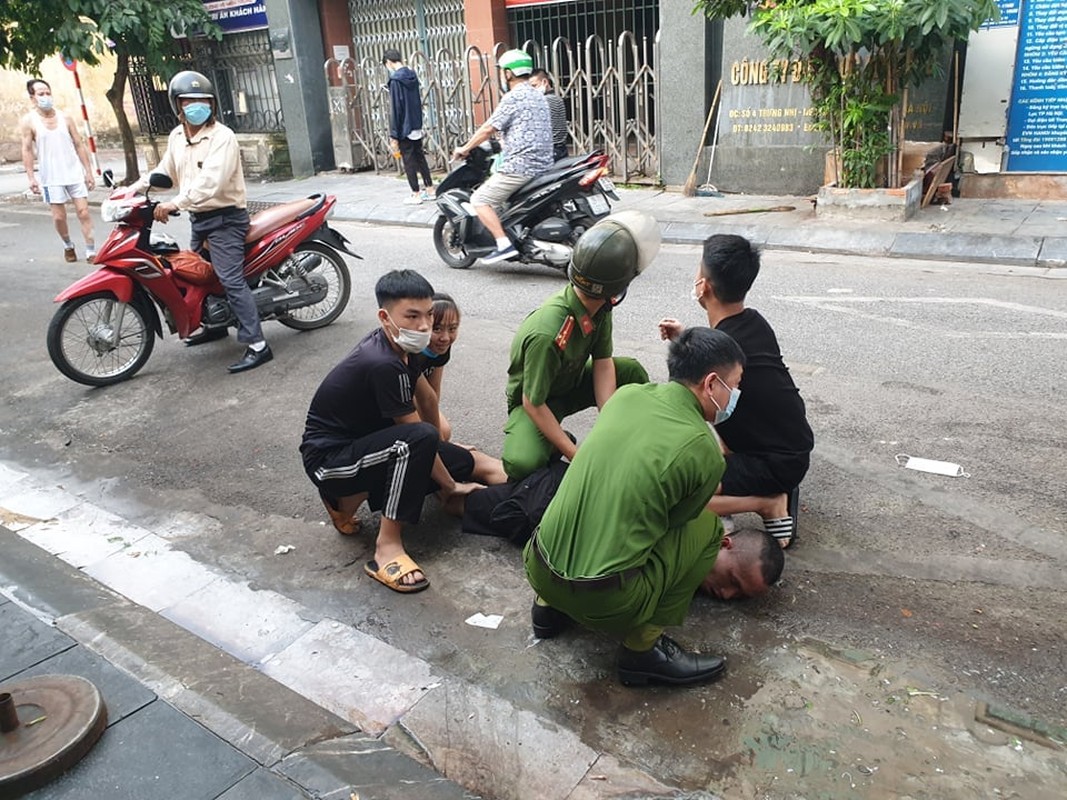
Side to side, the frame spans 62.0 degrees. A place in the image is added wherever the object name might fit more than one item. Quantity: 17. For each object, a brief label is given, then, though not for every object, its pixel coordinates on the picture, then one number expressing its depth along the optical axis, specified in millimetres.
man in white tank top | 8898
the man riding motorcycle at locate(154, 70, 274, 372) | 5414
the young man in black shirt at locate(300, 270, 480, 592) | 3291
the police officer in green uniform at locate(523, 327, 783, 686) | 2418
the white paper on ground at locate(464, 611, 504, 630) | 3049
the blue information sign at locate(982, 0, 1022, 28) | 8477
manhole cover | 2186
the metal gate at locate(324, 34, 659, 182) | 11102
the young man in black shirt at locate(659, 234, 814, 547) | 3133
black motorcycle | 7113
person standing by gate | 10859
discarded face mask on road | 3805
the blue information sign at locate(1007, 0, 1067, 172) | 8391
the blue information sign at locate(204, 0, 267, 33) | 14180
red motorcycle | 5398
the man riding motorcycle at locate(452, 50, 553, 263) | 7195
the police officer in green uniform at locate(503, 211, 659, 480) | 3197
